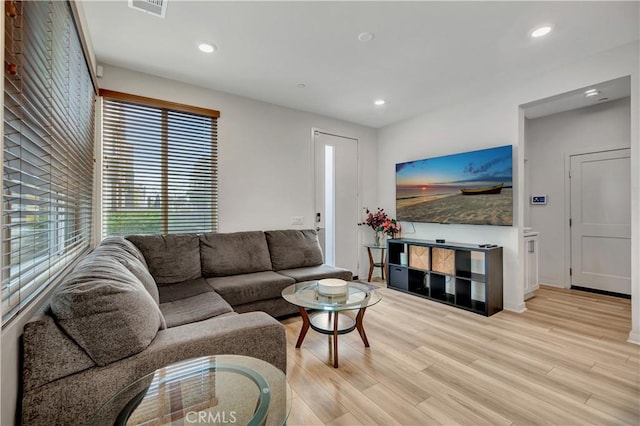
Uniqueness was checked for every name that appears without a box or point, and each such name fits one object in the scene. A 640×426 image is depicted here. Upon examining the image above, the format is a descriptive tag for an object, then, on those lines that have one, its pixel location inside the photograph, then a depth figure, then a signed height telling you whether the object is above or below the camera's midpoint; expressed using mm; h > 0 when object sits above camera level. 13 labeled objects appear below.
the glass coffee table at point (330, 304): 2066 -688
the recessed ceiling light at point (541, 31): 2264 +1488
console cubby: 3222 -765
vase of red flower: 4469 -184
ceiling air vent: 1954 +1471
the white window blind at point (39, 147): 967 +303
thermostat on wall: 4382 +217
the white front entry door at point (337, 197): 4344 +248
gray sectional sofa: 984 -562
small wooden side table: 4615 -784
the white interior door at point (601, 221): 3672 -114
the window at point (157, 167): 2873 +511
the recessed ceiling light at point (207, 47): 2473 +1484
